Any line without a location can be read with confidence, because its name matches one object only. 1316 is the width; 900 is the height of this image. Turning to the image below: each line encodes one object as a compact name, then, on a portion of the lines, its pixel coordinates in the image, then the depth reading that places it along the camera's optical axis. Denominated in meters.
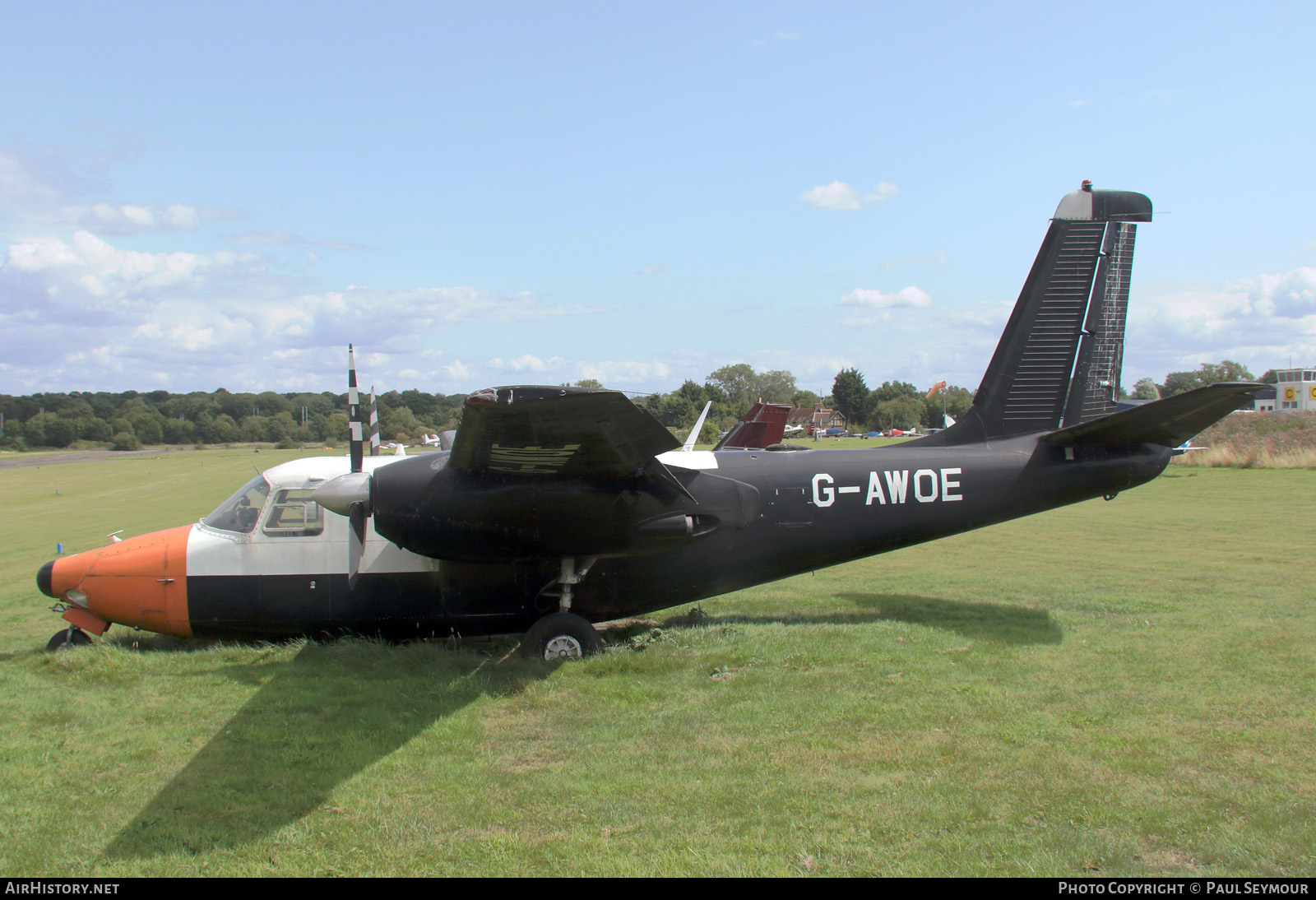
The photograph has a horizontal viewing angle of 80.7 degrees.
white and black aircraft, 7.50
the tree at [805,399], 132.16
